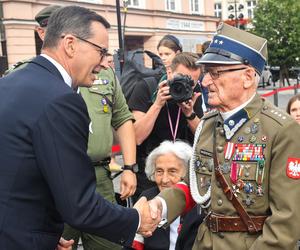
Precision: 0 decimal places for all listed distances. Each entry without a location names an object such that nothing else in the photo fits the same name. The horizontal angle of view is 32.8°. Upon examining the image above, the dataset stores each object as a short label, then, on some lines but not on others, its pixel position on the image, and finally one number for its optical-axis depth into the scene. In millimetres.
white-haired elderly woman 3592
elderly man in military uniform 2182
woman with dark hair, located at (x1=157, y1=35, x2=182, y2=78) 4730
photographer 3711
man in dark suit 1980
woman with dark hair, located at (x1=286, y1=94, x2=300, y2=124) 4523
